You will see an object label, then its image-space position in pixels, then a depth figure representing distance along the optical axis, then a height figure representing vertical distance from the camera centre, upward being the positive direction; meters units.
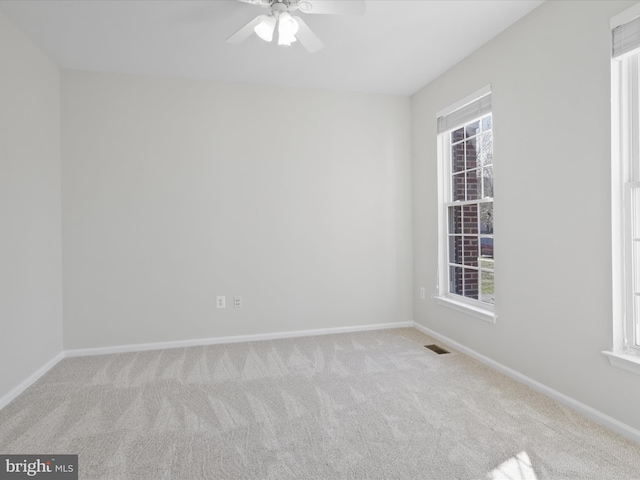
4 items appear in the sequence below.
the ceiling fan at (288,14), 2.16 +1.34
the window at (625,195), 2.06 +0.21
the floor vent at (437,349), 3.46 -1.09
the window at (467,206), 3.23 +0.27
